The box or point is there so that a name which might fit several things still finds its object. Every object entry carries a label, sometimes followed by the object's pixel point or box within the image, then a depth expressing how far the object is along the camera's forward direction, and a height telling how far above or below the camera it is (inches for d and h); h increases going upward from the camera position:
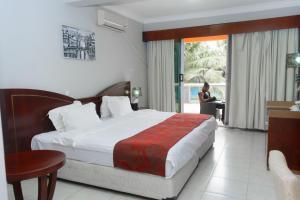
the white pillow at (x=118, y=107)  155.3 -18.9
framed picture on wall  133.5 +23.6
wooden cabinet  108.6 -28.3
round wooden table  67.4 -27.1
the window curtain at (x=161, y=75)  216.8 +4.3
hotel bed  87.7 -29.5
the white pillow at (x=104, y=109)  156.1 -20.1
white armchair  35.1 -17.0
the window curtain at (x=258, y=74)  175.3 +2.8
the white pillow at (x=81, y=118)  115.6 -20.3
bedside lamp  193.8 -11.8
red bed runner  84.7 -27.8
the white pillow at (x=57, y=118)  118.3 -19.6
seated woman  223.1 -16.5
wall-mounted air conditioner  159.2 +44.9
